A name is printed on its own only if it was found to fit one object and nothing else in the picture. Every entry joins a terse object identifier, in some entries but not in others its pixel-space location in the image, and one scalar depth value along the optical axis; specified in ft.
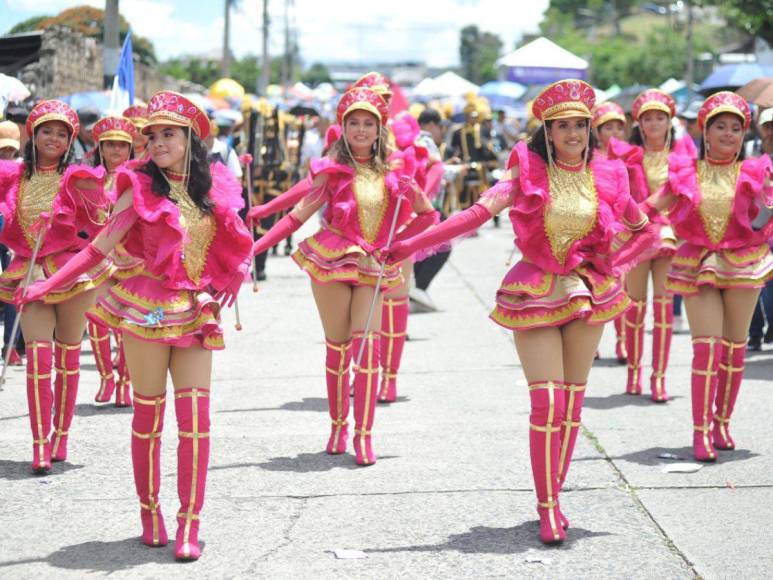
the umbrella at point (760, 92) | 47.21
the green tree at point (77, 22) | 64.85
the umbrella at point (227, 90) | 95.14
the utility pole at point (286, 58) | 238.54
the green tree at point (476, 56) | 532.07
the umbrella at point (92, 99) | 56.03
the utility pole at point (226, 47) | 132.26
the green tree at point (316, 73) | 530.27
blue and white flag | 50.28
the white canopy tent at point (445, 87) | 130.82
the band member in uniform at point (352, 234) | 26.27
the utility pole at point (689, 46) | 151.84
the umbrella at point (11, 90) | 42.60
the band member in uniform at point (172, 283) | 19.36
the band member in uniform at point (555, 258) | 20.44
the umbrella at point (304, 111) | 80.23
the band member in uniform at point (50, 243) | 24.95
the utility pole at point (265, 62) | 149.89
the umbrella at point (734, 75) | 67.87
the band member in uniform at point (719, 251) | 25.82
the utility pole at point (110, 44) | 53.06
